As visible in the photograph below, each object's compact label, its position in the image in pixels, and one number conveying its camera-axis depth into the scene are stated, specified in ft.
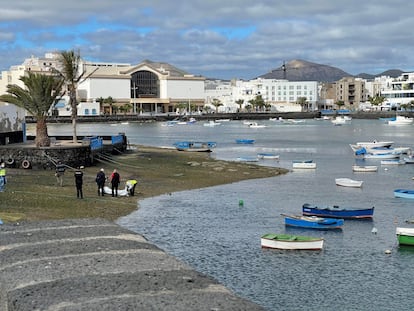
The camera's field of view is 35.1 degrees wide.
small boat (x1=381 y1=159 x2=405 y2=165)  243.91
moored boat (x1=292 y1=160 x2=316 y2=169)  221.66
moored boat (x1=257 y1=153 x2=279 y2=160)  260.21
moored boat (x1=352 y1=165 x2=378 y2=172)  215.78
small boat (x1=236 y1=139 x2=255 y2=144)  366.84
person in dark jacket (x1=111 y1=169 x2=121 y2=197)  130.82
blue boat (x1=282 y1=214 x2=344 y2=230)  115.14
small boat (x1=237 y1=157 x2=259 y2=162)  249.12
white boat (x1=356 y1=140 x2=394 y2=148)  302.86
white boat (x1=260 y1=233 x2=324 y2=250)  97.86
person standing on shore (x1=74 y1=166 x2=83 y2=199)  121.68
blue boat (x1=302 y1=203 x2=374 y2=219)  125.39
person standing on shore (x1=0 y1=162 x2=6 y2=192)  123.34
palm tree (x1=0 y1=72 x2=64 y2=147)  177.58
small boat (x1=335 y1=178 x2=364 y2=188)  173.47
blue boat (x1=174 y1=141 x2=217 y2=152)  286.05
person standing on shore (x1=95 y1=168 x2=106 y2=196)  129.18
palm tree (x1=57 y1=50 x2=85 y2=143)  195.52
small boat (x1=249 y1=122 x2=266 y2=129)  590.88
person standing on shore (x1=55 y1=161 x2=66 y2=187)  142.20
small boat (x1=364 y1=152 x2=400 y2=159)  266.71
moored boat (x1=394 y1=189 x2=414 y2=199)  152.61
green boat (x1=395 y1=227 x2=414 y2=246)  101.55
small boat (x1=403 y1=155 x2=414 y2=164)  250.78
